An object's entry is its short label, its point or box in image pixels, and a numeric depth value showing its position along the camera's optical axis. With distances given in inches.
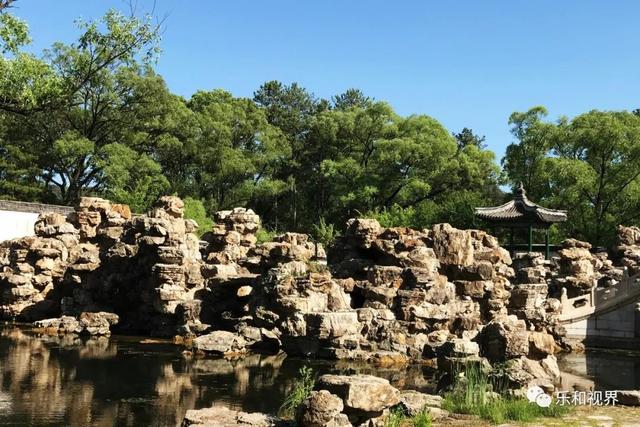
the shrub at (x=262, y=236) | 1237.1
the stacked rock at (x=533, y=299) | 748.0
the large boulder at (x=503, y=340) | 454.9
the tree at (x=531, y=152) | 1348.4
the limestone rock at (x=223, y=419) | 320.2
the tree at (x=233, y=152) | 1465.3
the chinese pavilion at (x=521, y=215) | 1040.2
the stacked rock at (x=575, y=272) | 897.5
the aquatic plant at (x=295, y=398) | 353.1
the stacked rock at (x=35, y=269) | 879.7
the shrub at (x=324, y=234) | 1287.6
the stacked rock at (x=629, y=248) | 1019.0
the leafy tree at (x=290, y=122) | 1711.4
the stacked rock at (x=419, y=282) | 691.4
